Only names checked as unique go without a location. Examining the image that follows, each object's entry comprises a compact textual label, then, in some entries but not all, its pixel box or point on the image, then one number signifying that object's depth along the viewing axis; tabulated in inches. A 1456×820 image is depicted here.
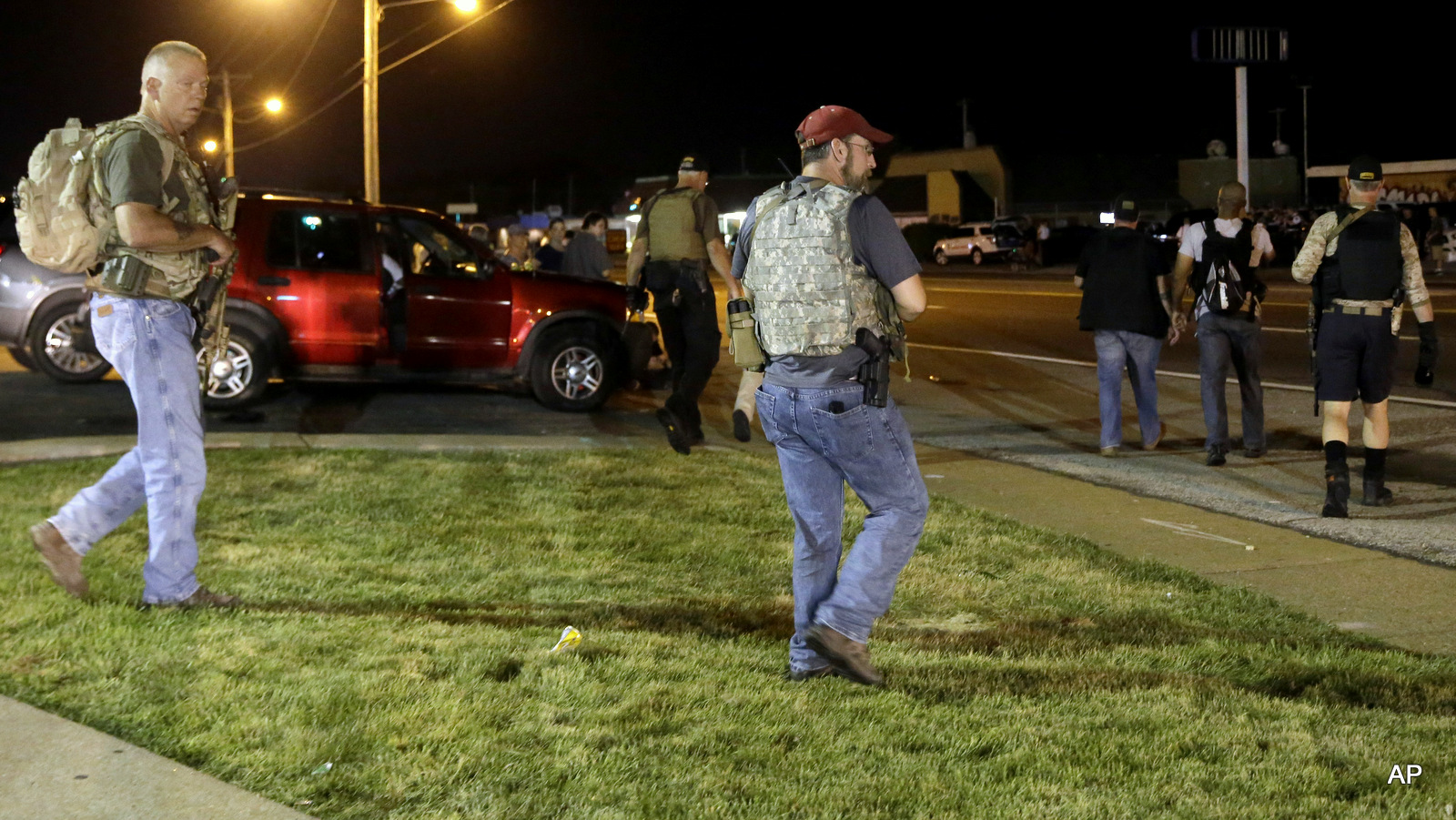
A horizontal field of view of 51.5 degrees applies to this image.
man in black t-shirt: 390.3
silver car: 522.0
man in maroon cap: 178.7
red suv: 475.5
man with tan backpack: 200.5
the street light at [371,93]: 963.3
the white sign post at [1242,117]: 1514.5
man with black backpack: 374.9
